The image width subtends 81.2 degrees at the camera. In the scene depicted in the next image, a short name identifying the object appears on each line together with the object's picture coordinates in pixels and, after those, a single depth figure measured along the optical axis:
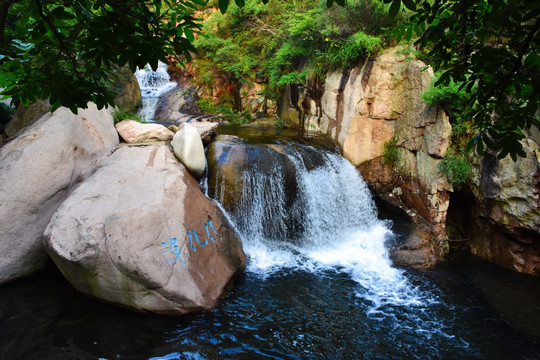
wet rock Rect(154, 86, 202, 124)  12.09
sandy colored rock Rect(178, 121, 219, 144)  7.26
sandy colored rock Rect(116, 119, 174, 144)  6.65
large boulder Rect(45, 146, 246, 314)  4.10
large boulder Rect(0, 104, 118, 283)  4.68
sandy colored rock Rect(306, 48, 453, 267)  6.67
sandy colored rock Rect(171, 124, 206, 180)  6.02
